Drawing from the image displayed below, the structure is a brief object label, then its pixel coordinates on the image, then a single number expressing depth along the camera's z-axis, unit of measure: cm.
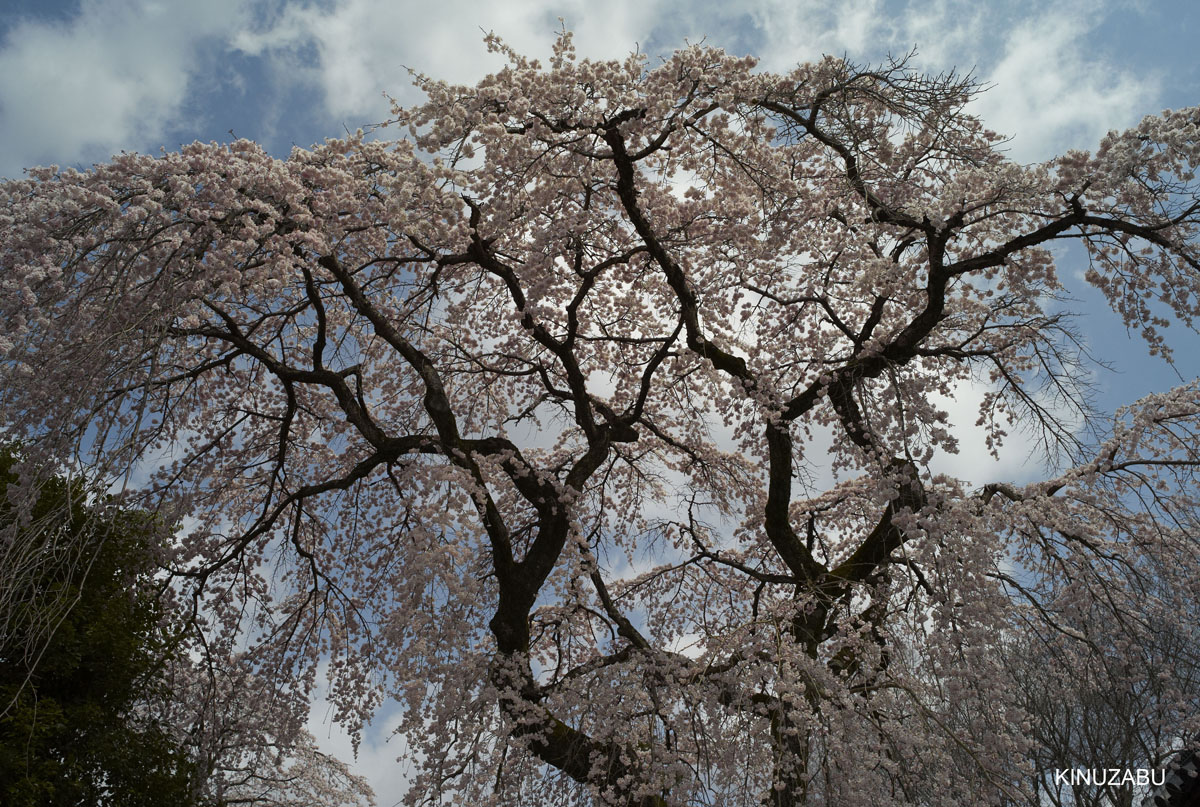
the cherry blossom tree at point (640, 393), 495
